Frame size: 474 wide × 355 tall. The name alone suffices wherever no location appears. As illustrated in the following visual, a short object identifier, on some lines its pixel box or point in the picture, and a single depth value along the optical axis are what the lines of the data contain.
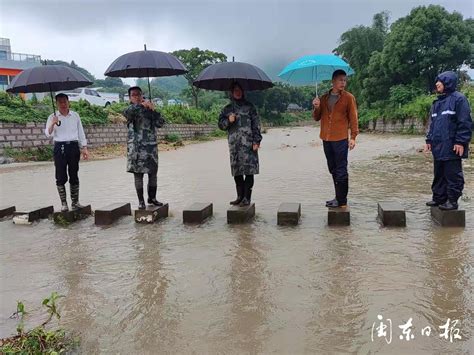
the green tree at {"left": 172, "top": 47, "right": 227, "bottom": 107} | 48.03
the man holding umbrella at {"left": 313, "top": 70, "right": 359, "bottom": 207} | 5.70
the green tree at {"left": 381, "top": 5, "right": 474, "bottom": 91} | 33.62
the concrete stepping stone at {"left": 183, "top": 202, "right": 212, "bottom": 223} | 5.94
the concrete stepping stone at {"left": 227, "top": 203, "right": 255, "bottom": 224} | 5.86
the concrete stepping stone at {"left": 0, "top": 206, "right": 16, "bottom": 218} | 6.74
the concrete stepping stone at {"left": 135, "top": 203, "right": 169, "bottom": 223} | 6.02
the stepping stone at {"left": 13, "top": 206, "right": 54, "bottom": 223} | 6.27
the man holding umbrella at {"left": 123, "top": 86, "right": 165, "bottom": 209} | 6.00
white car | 30.44
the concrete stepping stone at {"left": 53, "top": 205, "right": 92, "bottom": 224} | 6.18
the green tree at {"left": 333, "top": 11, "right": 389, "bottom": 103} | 46.72
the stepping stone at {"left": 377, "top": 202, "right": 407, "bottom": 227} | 5.37
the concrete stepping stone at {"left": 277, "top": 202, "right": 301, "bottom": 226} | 5.69
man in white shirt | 6.05
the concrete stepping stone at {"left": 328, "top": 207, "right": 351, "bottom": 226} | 5.53
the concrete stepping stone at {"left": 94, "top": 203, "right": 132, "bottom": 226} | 6.03
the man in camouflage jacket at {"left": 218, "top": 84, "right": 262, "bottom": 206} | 6.01
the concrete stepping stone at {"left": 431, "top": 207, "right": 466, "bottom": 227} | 5.22
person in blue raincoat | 5.16
